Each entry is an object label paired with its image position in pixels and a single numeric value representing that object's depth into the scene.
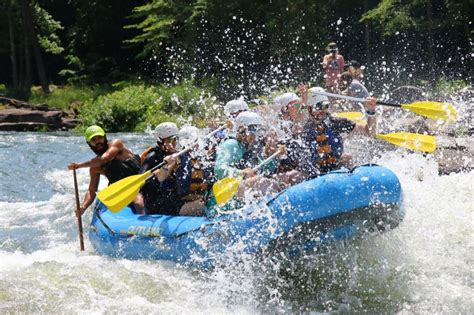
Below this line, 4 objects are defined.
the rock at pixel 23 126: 38.23
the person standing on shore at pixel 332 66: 23.62
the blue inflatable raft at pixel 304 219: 11.01
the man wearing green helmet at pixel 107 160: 14.54
